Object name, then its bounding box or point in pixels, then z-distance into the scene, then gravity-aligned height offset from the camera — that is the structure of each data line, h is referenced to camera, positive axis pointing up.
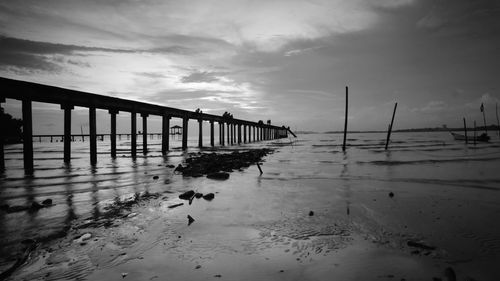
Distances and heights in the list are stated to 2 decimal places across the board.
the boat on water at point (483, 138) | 39.25 -0.77
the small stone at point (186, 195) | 6.23 -1.46
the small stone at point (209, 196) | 6.23 -1.48
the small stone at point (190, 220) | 4.45 -1.45
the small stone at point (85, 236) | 3.77 -1.47
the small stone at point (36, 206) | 5.35 -1.45
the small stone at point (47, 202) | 5.65 -1.45
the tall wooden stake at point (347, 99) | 24.51 +3.19
